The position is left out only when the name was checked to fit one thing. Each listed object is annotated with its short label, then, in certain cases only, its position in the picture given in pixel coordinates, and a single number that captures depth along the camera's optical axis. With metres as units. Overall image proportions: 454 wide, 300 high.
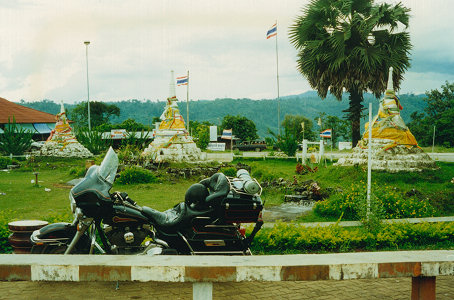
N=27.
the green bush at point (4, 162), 21.67
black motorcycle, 4.35
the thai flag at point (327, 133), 20.48
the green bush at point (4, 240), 5.76
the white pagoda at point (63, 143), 23.66
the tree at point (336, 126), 44.47
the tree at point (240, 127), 51.75
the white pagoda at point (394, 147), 13.30
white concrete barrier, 3.58
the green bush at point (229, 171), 16.11
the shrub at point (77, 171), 17.30
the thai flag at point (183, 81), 24.10
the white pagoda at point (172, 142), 19.69
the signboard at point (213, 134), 31.34
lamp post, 35.53
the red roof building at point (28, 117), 41.97
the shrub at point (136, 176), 15.02
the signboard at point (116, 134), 39.22
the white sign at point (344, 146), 36.97
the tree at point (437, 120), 34.59
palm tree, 21.12
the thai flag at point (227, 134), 26.18
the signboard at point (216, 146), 30.62
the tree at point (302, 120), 44.88
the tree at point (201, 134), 32.75
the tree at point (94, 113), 58.85
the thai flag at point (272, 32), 28.31
